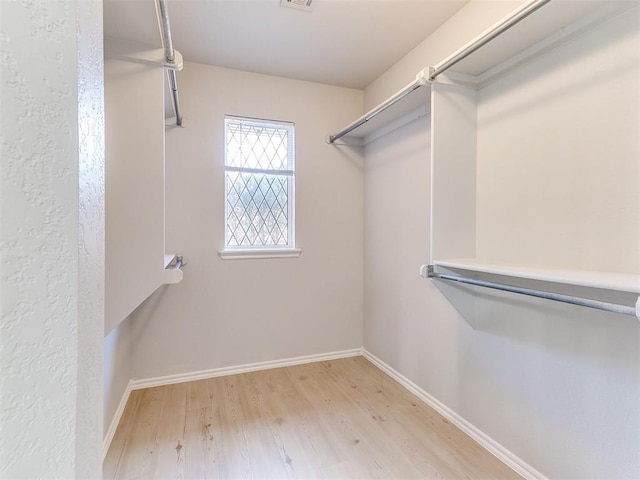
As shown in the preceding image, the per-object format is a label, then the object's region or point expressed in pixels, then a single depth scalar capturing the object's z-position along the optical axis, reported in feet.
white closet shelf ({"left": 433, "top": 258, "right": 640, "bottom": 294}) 3.18
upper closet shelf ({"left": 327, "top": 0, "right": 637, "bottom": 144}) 3.91
